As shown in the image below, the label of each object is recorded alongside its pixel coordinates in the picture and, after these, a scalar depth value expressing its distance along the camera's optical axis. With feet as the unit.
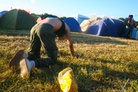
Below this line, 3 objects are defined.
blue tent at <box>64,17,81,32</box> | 57.00
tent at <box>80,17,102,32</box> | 62.39
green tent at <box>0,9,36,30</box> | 42.16
